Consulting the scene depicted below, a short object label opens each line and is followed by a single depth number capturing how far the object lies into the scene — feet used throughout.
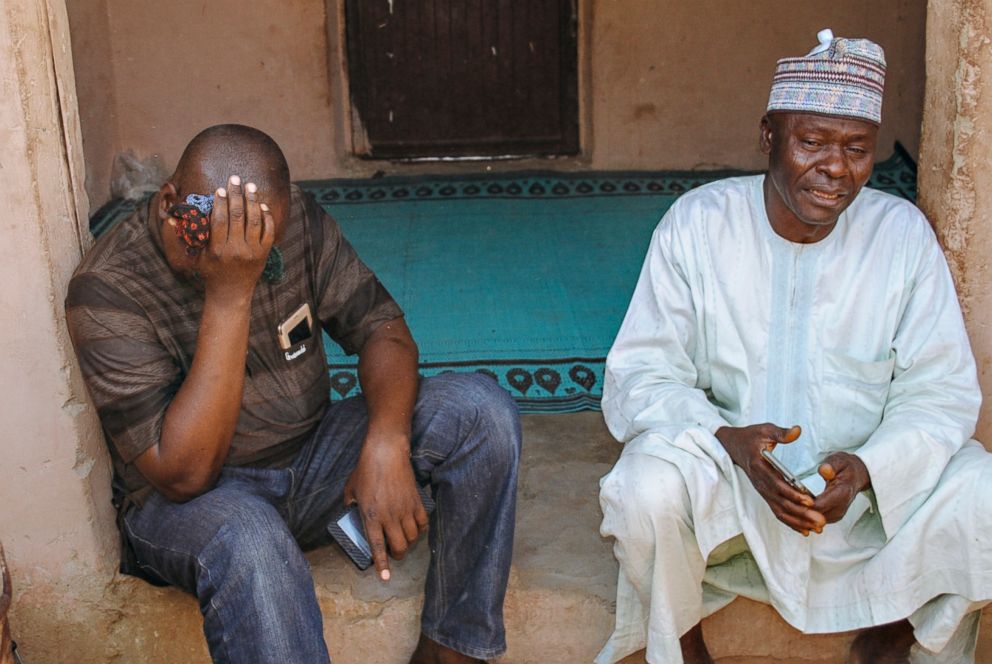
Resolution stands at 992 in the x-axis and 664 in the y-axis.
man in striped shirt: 7.95
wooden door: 20.84
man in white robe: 8.61
